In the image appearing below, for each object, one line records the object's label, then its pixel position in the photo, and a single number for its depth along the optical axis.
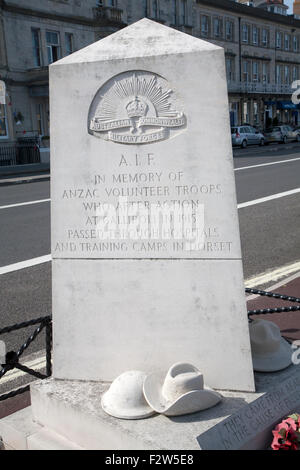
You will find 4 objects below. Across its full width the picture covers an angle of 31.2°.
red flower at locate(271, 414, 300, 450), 3.09
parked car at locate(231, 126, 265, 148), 40.59
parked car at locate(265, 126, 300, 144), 44.19
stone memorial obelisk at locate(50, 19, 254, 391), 3.29
